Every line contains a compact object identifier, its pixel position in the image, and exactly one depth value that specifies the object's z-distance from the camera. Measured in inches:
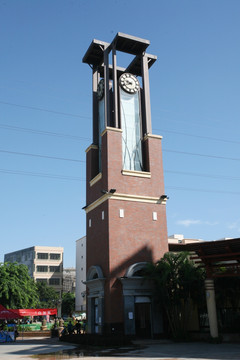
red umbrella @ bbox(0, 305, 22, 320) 1127.6
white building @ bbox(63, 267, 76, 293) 5063.5
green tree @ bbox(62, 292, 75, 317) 3944.9
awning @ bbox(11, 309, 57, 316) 1232.8
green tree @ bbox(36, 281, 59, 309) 3694.9
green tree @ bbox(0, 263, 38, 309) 1967.3
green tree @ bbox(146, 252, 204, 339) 983.6
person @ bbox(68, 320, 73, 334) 1167.8
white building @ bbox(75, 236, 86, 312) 3726.9
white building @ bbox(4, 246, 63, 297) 4143.7
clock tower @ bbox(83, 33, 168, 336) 1031.6
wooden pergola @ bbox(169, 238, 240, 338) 896.3
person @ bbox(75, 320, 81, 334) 1220.5
